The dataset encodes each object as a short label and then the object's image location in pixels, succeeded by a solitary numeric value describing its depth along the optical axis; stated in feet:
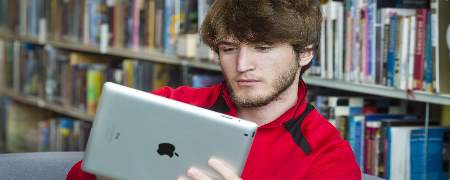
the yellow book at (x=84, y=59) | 11.05
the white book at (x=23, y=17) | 12.67
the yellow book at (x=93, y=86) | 10.55
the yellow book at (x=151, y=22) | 8.95
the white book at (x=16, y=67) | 12.78
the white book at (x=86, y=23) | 10.71
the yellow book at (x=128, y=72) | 9.48
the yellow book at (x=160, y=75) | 8.88
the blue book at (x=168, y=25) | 8.48
